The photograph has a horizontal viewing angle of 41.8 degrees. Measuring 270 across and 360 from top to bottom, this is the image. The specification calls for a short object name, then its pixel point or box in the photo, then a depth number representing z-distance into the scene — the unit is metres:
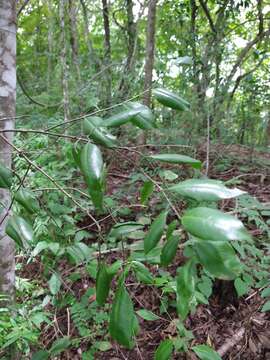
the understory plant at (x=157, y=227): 0.52
